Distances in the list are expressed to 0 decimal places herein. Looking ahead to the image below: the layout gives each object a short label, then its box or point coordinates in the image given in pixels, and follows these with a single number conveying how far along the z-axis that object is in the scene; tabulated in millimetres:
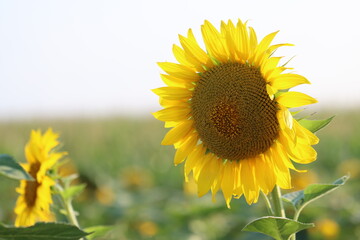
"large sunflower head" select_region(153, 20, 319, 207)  1466
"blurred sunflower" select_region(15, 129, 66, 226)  1983
